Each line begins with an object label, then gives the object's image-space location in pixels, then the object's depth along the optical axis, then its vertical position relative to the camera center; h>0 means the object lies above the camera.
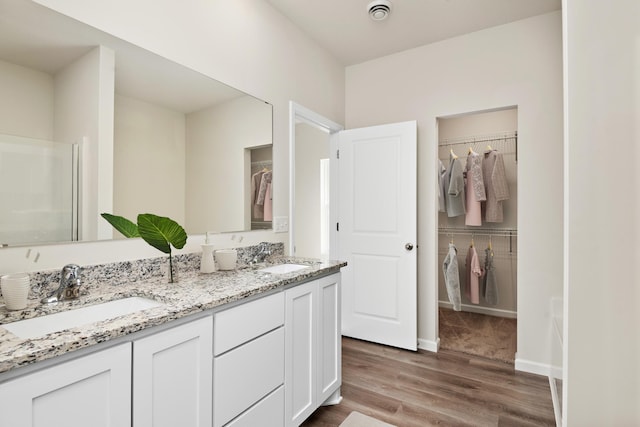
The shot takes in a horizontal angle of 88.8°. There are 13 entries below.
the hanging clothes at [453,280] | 3.22 -0.66
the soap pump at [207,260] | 1.73 -0.25
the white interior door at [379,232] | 2.88 -0.17
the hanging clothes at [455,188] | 3.40 +0.27
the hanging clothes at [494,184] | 3.34 +0.30
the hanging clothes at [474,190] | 3.33 +0.24
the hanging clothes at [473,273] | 3.50 -0.64
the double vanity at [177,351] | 0.82 -0.45
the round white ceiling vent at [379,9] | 2.36 +1.52
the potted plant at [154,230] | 1.37 -0.07
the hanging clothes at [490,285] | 3.54 -0.78
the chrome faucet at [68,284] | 1.21 -0.27
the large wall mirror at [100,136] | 1.21 +0.36
